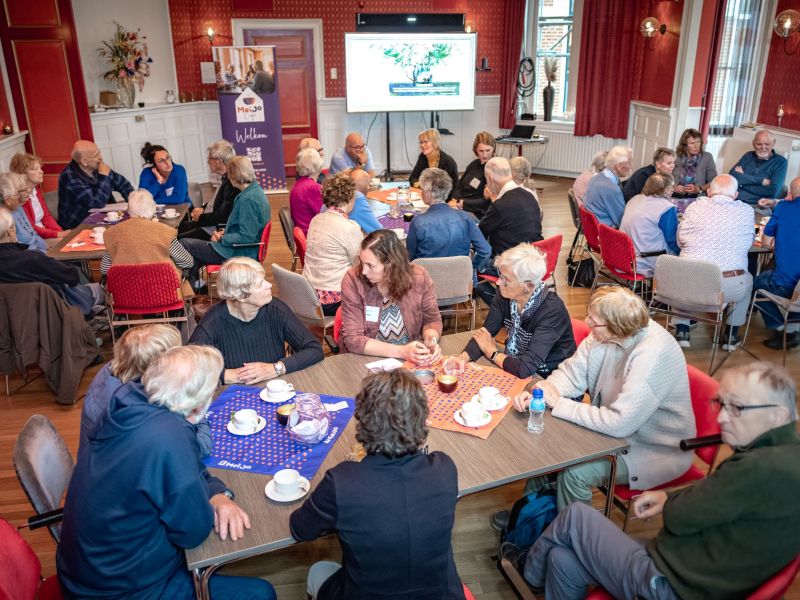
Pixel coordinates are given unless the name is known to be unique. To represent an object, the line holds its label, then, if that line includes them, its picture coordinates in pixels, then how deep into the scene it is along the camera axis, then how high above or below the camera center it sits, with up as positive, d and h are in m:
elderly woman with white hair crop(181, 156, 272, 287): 5.06 -1.01
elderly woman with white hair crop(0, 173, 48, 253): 4.61 -0.75
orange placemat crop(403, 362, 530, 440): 2.42 -1.21
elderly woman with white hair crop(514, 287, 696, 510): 2.40 -1.16
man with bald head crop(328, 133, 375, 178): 6.75 -0.65
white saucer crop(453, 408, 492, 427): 2.41 -1.21
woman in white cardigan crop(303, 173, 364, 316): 4.18 -0.95
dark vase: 10.53 -0.13
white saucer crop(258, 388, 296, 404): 2.59 -1.20
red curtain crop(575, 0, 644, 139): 9.45 +0.39
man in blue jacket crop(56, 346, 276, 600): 1.79 -1.11
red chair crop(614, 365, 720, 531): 2.48 -1.26
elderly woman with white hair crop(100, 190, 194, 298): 4.32 -0.95
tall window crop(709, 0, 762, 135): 8.41 +0.30
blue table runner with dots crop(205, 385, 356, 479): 2.21 -1.24
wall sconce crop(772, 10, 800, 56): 7.32 +0.72
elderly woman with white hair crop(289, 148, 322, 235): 5.34 -0.79
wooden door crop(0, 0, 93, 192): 7.61 +0.24
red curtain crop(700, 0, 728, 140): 8.04 +0.31
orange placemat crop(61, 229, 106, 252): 4.64 -1.05
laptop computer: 10.20 -0.67
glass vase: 8.93 +0.08
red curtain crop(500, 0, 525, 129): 10.45 +0.56
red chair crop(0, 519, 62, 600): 1.85 -1.36
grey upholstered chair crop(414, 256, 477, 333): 4.19 -1.20
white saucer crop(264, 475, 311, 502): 2.02 -1.23
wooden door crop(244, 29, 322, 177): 10.25 +0.23
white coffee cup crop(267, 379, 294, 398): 2.62 -1.17
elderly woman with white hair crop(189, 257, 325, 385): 2.82 -1.07
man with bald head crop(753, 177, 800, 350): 4.35 -1.09
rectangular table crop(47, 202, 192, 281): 4.53 -1.07
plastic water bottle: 2.37 -1.17
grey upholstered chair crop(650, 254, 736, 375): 4.07 -1.26
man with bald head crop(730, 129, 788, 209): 6.57 -0.86
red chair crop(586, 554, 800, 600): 1.69 -1.28
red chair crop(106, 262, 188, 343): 4.17 -1.24
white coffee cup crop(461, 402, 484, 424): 2.41 -1.18
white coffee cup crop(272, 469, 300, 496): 2.03 -1.20
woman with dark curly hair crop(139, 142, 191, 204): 6.12 -0.77
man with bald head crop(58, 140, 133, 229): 5.90 -0.81
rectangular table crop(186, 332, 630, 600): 1.88 -1.25
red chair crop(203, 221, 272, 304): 5.07 -1.18
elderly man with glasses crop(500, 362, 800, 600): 1.72 -1.15
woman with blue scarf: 2.89 -1.06
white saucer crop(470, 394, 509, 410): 2.51 -1.20
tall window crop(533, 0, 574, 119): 10.30 +0.82
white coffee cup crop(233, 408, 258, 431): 2.40 -1.19
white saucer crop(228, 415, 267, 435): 2.39 -1.22
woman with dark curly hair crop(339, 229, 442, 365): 3.11 -1.04
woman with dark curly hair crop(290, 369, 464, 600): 1.69 -1.07
